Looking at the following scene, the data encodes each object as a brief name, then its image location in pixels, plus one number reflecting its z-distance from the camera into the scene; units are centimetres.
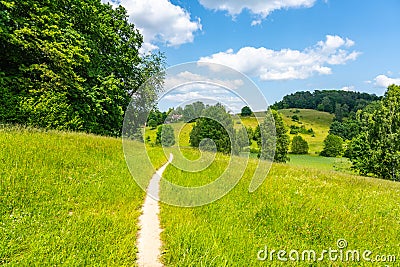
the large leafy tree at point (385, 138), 3588
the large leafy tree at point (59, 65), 1731
